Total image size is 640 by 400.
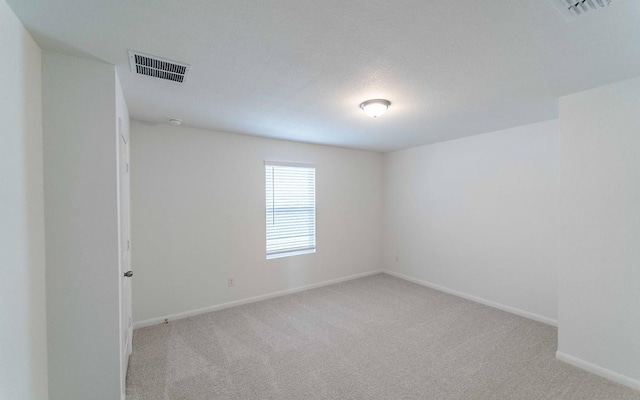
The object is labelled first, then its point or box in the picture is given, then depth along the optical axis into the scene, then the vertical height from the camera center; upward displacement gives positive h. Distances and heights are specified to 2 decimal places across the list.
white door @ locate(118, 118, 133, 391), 2.04 -0.38
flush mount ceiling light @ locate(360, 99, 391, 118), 2.41 +0.83
